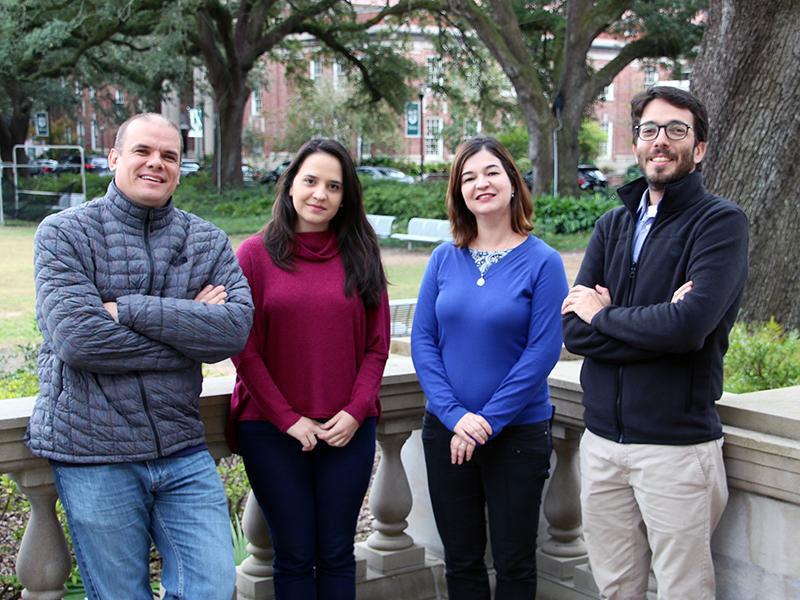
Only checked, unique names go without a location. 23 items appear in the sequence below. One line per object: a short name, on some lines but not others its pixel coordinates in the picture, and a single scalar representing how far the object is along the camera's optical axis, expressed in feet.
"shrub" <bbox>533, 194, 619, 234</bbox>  79.71
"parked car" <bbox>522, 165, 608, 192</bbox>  142.78
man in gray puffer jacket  8.83
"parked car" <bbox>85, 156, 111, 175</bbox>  168.96
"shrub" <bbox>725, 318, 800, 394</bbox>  13.66
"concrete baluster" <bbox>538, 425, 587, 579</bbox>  12.17
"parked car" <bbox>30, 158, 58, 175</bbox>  137.69
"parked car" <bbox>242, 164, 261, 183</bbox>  180.02
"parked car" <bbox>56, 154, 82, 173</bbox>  140.38
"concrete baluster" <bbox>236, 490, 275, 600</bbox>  11.56
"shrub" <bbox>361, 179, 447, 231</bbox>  90.94
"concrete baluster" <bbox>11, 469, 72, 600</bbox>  9.93
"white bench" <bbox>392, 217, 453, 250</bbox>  76.62
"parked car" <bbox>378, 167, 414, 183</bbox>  181.68
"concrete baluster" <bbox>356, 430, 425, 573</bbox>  12.35
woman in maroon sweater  10.36
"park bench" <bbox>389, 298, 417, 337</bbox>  33.45
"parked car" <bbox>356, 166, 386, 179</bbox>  172.17
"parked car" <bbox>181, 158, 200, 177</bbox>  179.30
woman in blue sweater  10.51
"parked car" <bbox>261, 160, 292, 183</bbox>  161.48
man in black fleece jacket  9.23
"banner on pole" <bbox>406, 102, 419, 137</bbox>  108.47
